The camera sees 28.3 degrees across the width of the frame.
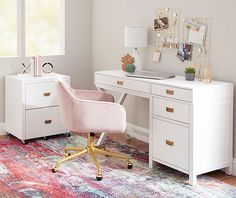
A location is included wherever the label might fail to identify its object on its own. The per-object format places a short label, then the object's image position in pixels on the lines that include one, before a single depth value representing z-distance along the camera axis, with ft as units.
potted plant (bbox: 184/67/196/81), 13.34
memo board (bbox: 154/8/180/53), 14.78
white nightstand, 16.14
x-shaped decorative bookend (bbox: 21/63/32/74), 17.44
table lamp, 15.24
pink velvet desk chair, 12.84
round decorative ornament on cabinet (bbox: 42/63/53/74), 18.00
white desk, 12.23
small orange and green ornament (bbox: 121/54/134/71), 15.62
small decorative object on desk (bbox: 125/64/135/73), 15.14
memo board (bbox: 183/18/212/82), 13.61
